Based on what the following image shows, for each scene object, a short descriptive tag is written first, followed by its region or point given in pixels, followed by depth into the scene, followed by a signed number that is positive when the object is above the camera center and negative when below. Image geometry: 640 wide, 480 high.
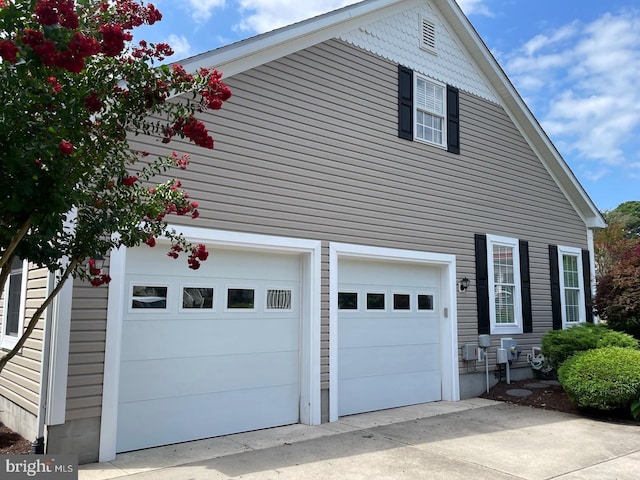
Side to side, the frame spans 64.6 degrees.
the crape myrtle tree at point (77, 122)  2.50 +1.01
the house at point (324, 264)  5.51 +0.58
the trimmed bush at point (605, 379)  7.15 -1.08
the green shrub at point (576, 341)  8.48 -0.62
